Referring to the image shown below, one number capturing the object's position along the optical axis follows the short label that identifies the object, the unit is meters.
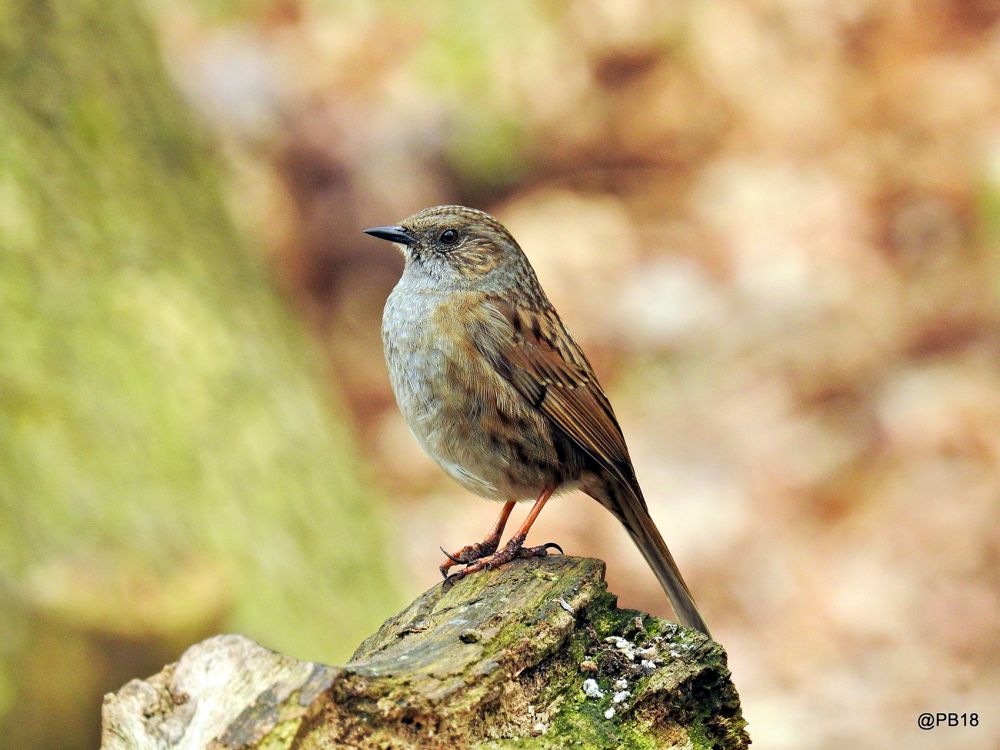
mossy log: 4.05
